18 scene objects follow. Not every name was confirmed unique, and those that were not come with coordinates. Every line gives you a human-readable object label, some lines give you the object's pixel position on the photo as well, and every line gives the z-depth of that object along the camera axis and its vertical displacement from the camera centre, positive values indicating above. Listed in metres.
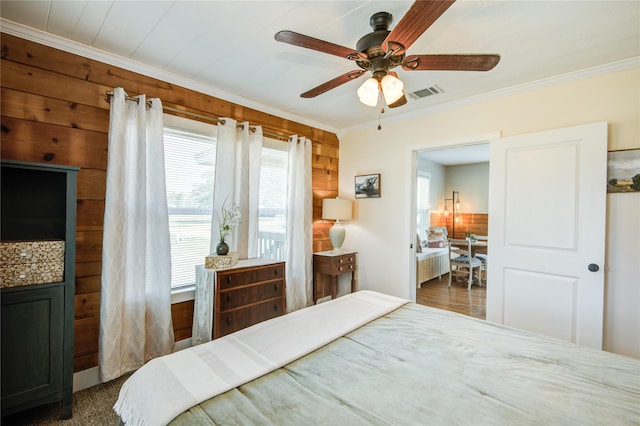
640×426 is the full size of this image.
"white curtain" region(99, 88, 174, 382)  2.15 -0.29
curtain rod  2.30 +0.87
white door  2.30 -0.14
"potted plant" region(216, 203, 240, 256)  2.79 -0.08
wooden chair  5.11 -0.86
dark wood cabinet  1.64 -0.46
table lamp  3.79 -0.02
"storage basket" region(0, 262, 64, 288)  1.64 -0.38
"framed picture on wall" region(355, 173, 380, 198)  3.78 +0.35
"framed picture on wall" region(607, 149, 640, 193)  2.21 +0.35
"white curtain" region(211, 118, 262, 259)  2.83 +0.31
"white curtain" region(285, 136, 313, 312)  3.46 -0.18
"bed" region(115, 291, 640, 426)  0.98 -0.66
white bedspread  1.02 -0.64
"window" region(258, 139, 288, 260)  3.34 +0.13
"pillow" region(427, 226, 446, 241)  6.06 -0.42
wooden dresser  2.46 -0.76
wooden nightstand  3.62 -0.71
